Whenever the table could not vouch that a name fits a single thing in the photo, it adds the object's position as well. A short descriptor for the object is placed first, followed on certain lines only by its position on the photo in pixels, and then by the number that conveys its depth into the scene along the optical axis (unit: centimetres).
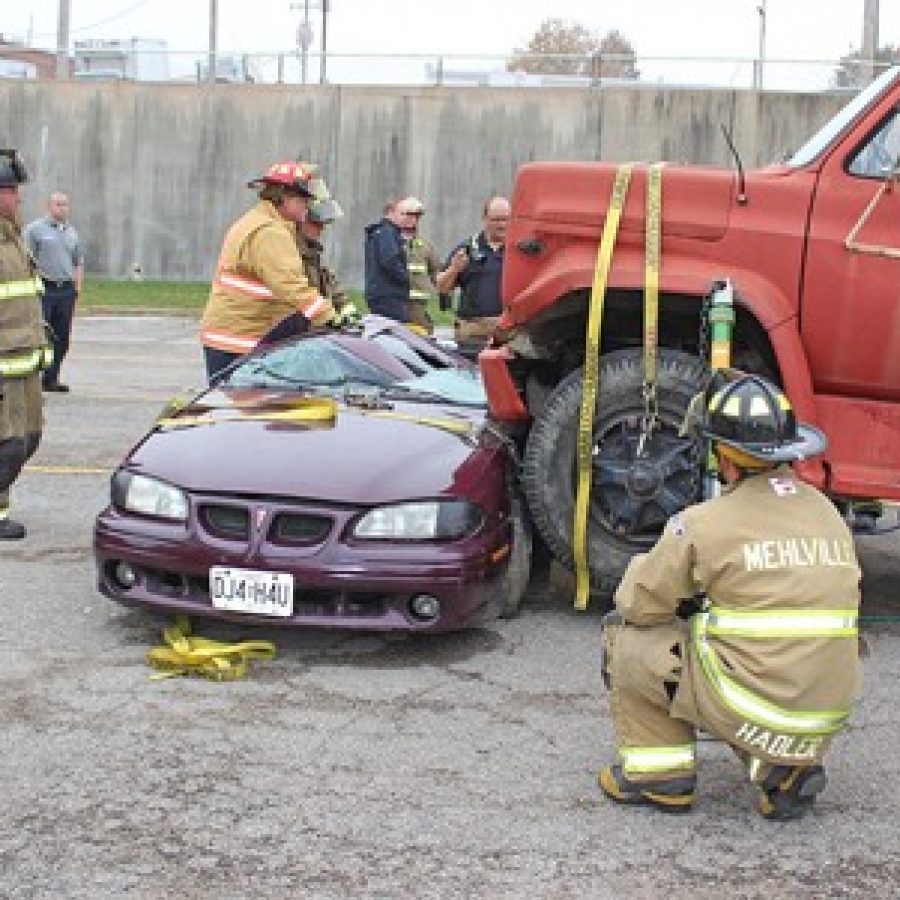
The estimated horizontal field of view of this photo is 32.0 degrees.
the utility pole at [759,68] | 2750
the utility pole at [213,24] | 4689
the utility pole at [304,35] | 4284
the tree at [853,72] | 2678
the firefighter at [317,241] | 851
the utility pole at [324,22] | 6216
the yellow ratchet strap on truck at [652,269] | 607
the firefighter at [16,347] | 754
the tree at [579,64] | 2869
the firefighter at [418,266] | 1178
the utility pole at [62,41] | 3275
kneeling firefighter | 416
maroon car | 557
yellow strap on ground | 552
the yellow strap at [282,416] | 632
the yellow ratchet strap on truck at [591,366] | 613
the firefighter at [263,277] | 794
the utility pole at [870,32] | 2850
